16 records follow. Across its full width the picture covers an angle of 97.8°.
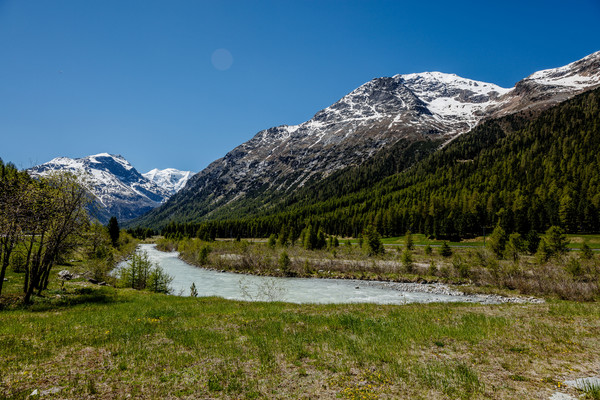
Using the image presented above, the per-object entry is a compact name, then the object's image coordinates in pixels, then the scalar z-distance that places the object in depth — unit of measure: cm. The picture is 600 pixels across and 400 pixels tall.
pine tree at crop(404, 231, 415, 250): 8156
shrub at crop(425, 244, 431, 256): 7125
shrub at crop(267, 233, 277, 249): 9264
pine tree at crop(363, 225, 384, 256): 7312
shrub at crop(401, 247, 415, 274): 5838
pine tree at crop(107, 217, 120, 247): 9850
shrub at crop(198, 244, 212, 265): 7638
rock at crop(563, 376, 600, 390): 820
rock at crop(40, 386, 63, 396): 790
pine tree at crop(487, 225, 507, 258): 6141
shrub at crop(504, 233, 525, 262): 5644
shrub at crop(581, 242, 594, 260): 4622
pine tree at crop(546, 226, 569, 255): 5069
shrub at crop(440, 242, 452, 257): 6669
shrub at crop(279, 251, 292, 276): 6253
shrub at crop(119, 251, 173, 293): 3925
